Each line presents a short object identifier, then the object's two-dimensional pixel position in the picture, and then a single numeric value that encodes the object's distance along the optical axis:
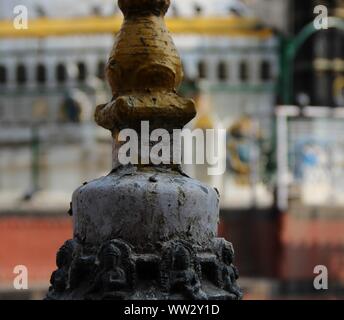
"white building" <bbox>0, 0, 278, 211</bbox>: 24.32
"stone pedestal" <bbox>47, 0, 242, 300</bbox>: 4.95
